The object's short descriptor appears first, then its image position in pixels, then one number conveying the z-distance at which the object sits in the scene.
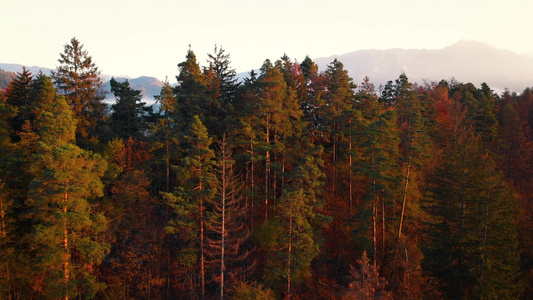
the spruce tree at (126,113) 36.69
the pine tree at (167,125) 29.23
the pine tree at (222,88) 34.50
